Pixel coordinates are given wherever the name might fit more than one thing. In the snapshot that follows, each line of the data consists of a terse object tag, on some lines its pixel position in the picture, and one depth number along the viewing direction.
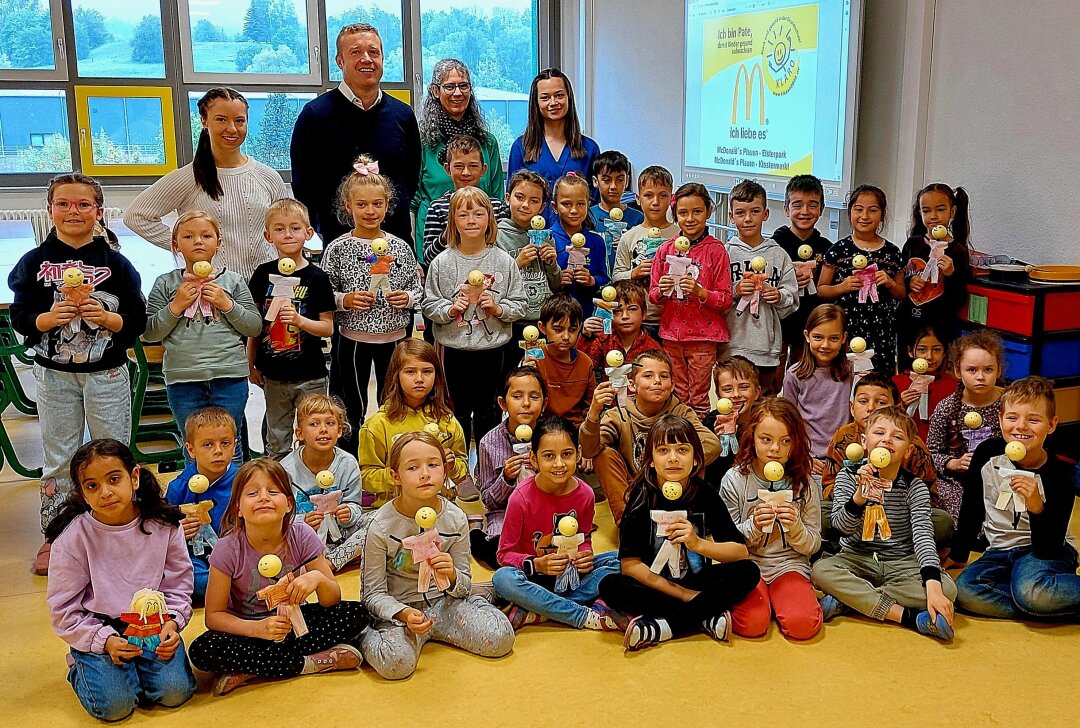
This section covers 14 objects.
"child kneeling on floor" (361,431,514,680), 3.22
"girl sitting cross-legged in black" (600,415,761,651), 3.41
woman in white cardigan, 4.41
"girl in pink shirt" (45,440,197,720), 2.95
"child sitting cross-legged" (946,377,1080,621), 3.47
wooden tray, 4.90
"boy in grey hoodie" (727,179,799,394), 4.83
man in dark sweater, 4.84
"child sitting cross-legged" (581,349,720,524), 4.16
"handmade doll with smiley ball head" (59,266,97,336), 3.76
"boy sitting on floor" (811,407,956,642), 3.49
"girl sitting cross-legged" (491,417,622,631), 3.52
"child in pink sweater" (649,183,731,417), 4.82
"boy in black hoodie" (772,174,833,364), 5.02
